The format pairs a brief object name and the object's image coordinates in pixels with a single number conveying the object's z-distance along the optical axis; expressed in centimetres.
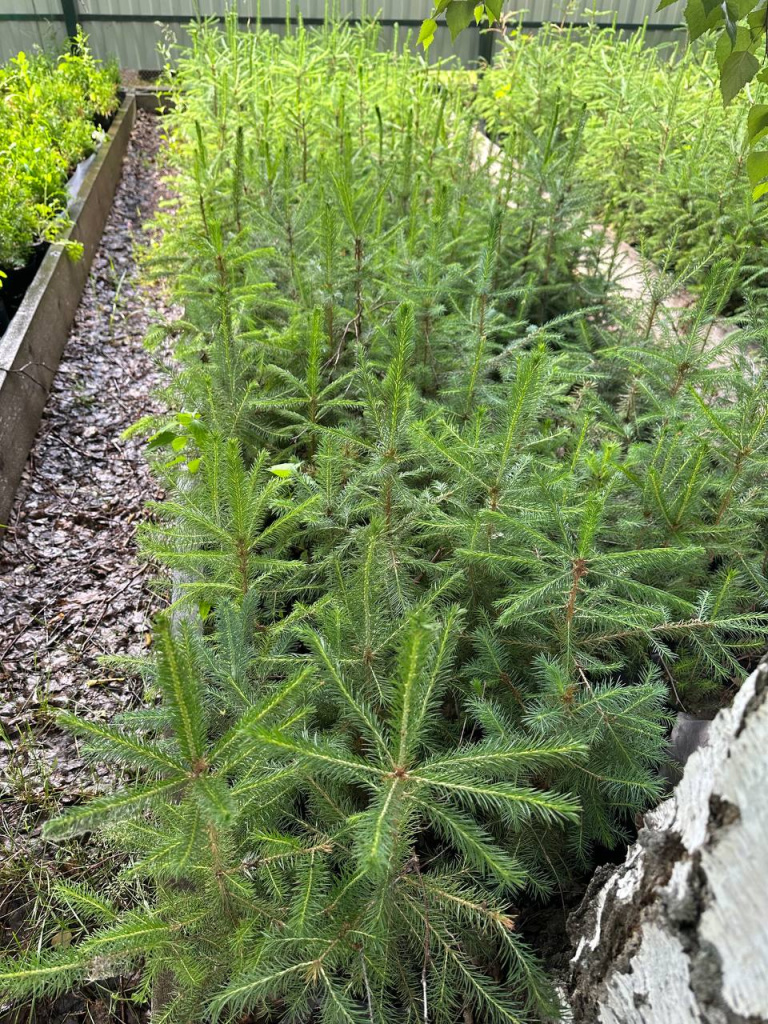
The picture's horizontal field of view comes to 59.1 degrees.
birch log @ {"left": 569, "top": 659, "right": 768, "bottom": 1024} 68
